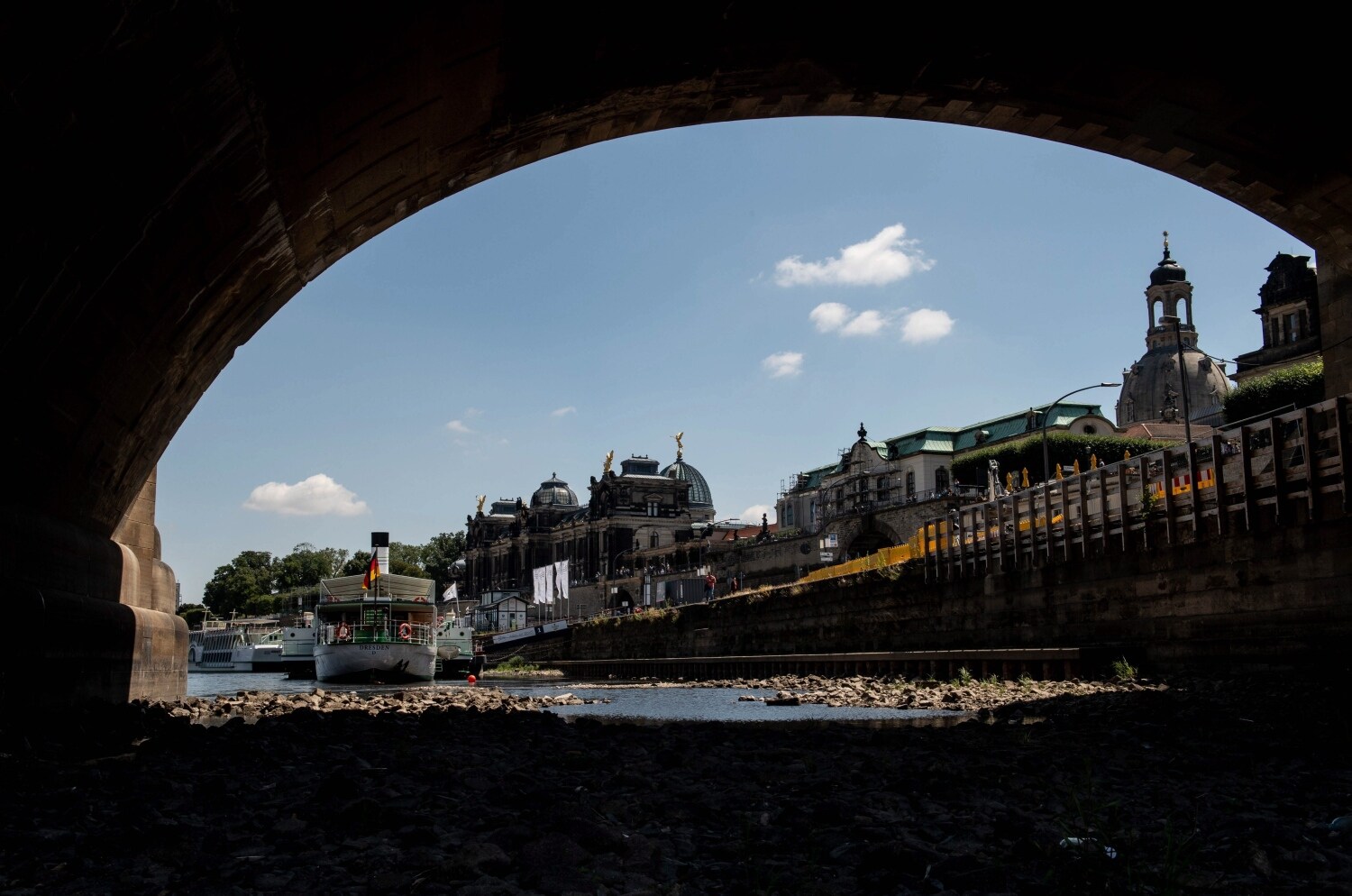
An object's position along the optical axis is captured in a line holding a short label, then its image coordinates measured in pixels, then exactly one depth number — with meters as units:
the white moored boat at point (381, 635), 48.56
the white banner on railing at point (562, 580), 119.81
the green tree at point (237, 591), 196.38
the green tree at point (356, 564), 170.50
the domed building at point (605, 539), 132.25
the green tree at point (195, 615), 183.62
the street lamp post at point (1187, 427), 21.19
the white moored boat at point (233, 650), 84.69
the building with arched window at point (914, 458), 90.06
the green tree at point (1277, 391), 63.86
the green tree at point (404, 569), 166.31
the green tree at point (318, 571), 195.25
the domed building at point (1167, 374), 126.12
